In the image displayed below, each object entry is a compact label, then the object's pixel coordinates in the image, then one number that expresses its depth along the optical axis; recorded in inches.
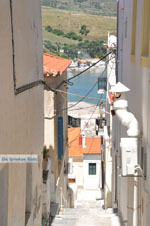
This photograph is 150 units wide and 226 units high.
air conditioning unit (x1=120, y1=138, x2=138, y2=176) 269.3
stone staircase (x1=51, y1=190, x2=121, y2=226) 446.9
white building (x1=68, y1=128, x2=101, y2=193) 1045.8
